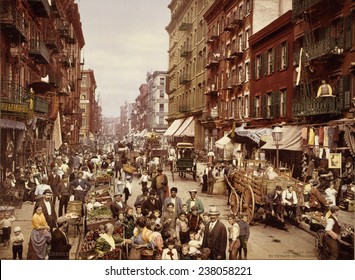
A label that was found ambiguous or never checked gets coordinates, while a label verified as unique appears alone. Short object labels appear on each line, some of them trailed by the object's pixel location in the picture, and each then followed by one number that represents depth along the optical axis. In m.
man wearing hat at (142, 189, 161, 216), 12.17
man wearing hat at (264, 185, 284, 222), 13.36
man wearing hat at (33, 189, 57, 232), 10.91
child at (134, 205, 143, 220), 10.40
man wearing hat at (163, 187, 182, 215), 11.41
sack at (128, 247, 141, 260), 9.32
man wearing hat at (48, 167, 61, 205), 14.40
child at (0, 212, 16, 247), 10.60
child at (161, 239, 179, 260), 9.10
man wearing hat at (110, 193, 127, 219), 11.70
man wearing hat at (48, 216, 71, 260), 9.05
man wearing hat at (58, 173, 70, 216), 13.62
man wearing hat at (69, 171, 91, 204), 13.91
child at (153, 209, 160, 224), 10.47
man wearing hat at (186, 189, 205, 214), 11.23
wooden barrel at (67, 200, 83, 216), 13.12
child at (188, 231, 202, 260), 9.33
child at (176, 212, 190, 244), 10.17
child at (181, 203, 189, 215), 10.73
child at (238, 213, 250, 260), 10.13
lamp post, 16.84
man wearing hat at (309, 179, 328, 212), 12.71
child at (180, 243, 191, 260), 9.21
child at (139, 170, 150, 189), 15.40
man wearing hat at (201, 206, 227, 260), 9.34
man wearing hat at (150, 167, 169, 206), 14.16
